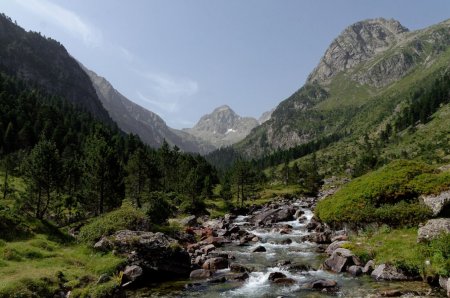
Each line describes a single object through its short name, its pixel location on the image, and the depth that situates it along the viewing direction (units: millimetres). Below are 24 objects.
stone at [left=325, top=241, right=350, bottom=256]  42206
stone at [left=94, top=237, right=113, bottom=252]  37188
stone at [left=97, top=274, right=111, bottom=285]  30181
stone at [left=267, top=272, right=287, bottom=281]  34031
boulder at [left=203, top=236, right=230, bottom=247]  53700
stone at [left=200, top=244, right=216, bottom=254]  47453
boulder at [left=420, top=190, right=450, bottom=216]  40500
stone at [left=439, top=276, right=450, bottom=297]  26094
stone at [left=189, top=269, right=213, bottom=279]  35625
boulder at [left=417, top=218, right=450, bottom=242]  33094
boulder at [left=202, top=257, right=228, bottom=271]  38625
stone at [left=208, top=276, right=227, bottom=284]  33594
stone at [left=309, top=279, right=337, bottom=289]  30658
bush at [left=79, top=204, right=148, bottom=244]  40812
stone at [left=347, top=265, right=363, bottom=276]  33781
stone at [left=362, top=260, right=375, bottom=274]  33750
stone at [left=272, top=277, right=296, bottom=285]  32781
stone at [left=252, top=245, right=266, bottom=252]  48562
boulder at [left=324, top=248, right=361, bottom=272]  35500
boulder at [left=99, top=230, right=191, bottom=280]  34812
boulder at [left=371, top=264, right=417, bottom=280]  30766
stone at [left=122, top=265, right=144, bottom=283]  32125
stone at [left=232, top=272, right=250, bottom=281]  34456
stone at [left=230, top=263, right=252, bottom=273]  37438
